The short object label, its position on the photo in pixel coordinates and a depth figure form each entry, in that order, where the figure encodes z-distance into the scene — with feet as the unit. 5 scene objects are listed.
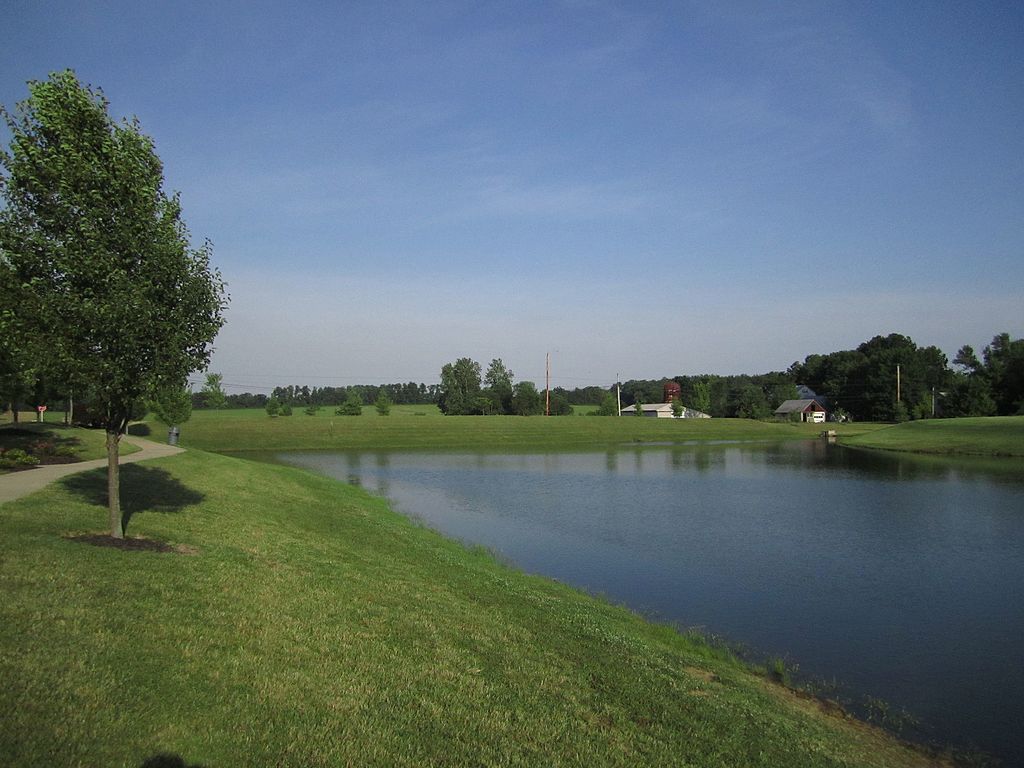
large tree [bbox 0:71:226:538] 35.73
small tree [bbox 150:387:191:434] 161.84
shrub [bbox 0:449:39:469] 69.72
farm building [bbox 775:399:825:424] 415.64
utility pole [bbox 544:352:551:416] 366.76
